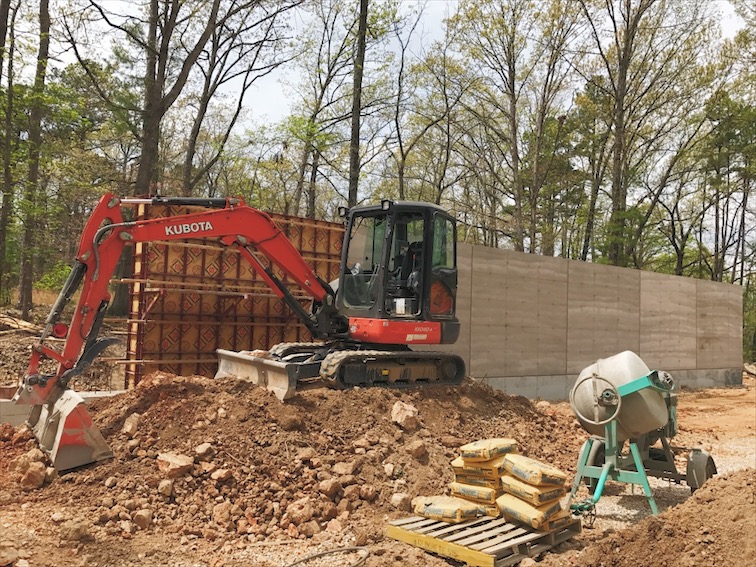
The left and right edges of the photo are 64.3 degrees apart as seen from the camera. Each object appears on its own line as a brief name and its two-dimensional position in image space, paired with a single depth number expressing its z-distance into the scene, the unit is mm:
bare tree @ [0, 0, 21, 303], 14961
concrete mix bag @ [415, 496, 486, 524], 5387
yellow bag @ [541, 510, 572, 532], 5281
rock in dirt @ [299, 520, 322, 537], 5410
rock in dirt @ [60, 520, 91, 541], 4699
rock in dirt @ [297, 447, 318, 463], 6320
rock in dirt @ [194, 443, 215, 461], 6035
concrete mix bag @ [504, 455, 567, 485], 5316
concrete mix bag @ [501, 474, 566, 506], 5281
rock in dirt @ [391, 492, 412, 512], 6051
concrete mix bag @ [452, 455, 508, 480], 5695
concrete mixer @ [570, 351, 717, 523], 6355
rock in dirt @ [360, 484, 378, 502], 6039
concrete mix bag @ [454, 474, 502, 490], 5707
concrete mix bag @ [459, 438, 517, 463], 5676
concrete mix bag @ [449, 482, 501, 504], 5629
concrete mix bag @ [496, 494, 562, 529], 5184
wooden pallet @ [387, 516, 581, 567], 4807
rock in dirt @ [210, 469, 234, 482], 5816
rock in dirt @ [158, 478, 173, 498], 5562
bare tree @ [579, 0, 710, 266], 24578
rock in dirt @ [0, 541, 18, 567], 4185
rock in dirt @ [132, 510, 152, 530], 5172
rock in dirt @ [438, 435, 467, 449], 7406
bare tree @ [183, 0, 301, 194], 19969
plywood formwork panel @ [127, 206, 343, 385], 10609
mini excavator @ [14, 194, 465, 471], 6906
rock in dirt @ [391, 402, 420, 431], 7316
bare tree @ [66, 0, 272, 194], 14805
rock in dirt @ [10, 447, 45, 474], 5902
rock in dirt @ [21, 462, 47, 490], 5699
